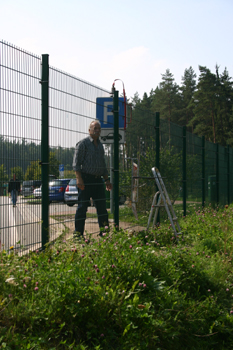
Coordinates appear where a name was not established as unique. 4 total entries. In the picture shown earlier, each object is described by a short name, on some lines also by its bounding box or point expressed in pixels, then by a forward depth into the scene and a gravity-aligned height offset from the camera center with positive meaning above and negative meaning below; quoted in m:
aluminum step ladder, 6.78 -0.25
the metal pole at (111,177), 6.64 +0.07
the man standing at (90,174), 5.66 +0.11
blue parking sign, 6.21 +1.08
